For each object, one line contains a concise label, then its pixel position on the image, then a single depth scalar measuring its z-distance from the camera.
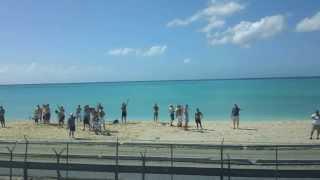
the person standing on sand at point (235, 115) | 17.61
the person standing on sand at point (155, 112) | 20.72
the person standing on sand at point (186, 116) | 17.21
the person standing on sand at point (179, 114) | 17.52
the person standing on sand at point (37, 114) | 19.54
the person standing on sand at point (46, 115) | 19.05
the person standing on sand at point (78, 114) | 19.56
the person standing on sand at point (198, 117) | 17.23
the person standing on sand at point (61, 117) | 18.28
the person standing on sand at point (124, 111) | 19.46
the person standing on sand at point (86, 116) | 16.56
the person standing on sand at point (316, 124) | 14.21
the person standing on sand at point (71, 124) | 14.81
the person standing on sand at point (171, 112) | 18.60
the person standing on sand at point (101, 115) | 16.79
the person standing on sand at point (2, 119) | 18.78
